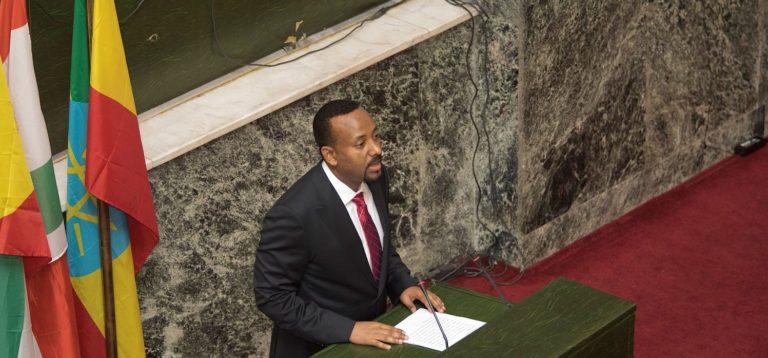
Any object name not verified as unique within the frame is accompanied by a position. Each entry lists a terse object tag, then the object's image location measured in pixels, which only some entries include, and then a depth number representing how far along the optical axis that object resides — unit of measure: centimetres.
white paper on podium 816
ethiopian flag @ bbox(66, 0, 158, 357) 895
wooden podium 768
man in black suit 848
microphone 827
